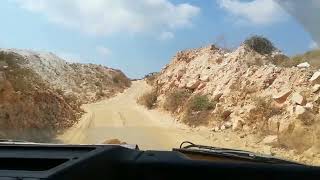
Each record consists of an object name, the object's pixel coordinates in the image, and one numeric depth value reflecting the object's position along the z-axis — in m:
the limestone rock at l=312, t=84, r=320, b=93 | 9.42
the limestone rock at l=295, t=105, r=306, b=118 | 8.59
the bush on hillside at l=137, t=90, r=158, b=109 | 14.90
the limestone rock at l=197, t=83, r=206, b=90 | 13.67
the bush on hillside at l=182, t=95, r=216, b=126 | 10.70
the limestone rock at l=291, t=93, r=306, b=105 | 9.23
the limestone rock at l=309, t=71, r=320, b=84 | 9.76
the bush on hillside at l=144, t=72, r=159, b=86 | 20.80
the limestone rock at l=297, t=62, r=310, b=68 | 11.25
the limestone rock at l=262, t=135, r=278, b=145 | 7.76
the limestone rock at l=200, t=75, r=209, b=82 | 13.78
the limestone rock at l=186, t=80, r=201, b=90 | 13.96
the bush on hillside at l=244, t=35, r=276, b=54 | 14.78
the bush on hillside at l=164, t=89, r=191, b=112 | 12.97
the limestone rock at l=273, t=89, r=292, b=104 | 9.72
